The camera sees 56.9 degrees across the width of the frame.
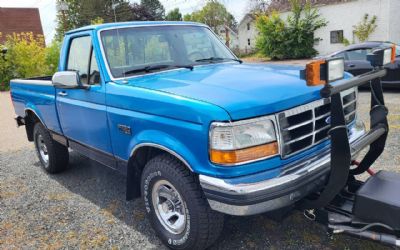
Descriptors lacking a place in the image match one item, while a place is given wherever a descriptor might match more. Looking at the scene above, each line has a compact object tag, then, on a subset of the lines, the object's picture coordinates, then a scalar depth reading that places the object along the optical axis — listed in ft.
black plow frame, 8.28
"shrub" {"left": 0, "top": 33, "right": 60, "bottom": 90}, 61.21
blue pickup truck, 8.52
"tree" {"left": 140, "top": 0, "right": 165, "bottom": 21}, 204.24
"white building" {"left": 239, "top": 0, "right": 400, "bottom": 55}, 78.23
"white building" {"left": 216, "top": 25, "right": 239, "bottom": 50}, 160.34
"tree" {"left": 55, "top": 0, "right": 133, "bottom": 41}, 180.24
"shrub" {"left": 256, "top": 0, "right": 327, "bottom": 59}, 88.33
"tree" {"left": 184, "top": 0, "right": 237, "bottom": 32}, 184.96
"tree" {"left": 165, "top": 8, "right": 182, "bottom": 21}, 216.43
